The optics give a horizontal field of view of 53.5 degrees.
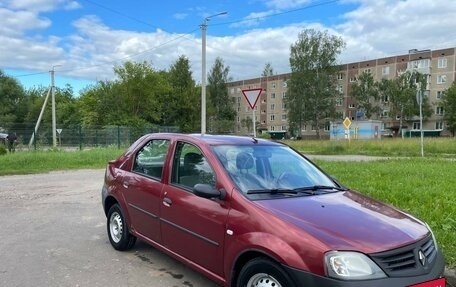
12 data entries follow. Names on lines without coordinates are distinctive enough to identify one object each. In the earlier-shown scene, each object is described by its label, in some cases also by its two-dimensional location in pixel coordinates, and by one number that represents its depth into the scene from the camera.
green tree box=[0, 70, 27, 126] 80.44
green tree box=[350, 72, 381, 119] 80.19
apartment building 77.44
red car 3.14
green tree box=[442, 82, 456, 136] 70.25
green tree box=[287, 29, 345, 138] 70.38
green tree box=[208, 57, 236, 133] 95.75
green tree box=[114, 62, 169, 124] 61.84
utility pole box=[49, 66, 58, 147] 30.73
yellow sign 34.87
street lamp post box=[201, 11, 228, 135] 24.47
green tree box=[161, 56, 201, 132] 68.62
